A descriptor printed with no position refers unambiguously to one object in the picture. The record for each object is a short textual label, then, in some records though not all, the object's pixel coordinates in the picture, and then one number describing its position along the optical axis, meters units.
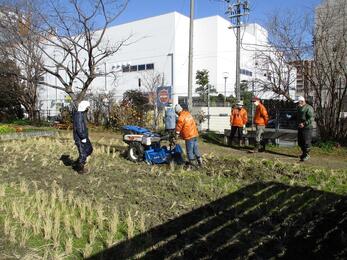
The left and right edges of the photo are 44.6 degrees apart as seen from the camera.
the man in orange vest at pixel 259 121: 13.01
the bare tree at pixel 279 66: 15.60
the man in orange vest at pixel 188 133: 10.00
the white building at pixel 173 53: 44.75
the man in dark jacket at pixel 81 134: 9.58
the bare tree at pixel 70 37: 15.55
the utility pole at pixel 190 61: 18.97
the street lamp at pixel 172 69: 44.53
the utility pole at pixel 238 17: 21.50
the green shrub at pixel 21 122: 27.44
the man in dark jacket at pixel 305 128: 11.04
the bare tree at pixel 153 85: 22.77
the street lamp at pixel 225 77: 47.00
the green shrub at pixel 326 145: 13.41
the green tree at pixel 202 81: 45.14
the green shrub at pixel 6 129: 19.53
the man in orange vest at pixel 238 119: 14.42
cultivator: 10.57
